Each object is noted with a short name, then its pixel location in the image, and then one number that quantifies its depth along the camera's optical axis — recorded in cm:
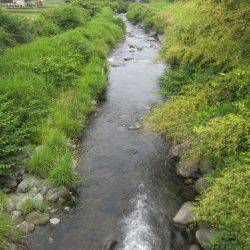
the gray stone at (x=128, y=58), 2555
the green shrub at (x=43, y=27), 2412
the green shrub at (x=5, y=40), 1804
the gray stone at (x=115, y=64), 2388
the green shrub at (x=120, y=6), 6526
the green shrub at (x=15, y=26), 1994
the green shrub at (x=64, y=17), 2820
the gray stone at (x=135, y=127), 1450
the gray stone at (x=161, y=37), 3217
